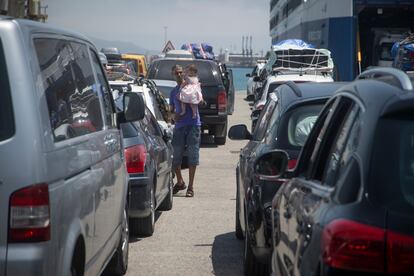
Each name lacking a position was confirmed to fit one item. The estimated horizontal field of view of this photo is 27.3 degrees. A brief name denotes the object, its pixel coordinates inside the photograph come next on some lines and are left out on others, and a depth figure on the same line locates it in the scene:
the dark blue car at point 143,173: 8.66
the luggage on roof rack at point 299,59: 23.81
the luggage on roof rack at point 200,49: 33.66
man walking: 12.25
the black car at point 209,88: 20.06
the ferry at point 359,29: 23.08
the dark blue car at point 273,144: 6.48
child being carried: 12.26
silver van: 4.09
